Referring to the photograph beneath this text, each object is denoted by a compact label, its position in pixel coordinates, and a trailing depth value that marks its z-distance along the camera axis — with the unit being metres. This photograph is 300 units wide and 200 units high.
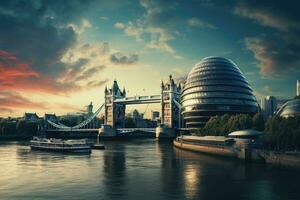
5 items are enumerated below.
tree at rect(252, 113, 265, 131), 92.56
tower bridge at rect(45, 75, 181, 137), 180.12
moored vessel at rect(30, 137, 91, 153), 92.06
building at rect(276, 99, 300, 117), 91.31
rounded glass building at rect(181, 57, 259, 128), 140.50
